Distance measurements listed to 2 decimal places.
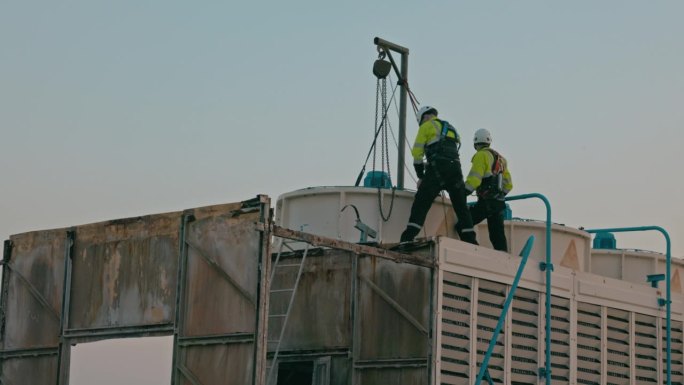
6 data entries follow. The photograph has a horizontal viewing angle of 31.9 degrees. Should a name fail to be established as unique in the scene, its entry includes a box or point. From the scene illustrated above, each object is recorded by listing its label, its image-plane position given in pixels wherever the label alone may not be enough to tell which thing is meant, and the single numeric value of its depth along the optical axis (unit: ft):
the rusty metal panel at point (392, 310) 49.75
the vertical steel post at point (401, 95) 58.82
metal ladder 53.59
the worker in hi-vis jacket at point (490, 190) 54.85
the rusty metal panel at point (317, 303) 53.93
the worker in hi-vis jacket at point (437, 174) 52.13
